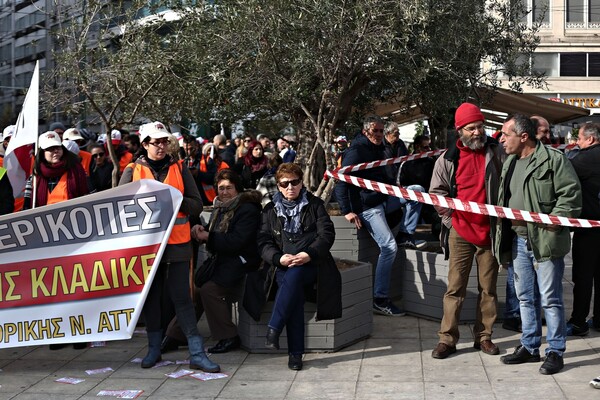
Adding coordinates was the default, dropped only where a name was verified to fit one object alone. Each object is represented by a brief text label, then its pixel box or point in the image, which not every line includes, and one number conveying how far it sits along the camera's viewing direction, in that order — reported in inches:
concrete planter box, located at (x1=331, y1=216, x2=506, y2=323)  314.0
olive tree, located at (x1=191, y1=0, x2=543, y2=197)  332.8
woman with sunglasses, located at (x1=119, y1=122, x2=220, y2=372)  259.3
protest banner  258.1
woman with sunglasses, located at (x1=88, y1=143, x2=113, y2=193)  429.5
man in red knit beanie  263.9
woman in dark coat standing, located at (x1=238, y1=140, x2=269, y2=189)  573.0
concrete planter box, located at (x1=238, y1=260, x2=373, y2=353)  276.4
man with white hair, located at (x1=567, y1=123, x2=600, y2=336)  289.4
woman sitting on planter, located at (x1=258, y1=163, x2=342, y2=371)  261.6
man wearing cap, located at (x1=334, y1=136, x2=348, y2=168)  563.5
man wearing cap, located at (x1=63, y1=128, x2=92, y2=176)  419.5
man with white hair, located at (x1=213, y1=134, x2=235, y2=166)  617.9
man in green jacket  244.2
